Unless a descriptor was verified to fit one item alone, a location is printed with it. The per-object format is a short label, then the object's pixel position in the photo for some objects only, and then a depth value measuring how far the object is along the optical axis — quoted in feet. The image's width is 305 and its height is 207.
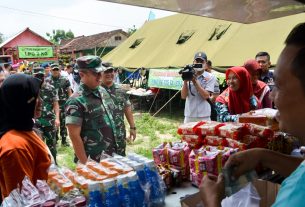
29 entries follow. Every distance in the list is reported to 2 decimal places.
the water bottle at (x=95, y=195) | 3.69
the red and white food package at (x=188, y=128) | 6.01
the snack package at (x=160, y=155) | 5.90
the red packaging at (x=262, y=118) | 6.02
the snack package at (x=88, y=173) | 3.98
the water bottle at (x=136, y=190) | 4.00
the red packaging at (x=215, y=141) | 5.69
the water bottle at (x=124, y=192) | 3.89
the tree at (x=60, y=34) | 236.63
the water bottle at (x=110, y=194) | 3.77
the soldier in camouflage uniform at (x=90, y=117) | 7.88
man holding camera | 11.88
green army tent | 23.49
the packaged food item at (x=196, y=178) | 5.25
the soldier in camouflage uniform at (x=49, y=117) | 15.64
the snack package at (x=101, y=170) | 4.03
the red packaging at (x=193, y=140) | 5.94
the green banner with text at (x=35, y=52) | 88.07
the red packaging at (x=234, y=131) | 5.59
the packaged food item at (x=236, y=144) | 5.42
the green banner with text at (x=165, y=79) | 27.94
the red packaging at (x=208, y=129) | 5.82
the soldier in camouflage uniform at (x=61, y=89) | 19.70
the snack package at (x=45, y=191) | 3.62
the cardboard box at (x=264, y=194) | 4.05
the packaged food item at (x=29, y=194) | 3.50
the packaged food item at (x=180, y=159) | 5.71
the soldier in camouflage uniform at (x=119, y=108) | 9.50
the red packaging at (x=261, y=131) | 5.60
